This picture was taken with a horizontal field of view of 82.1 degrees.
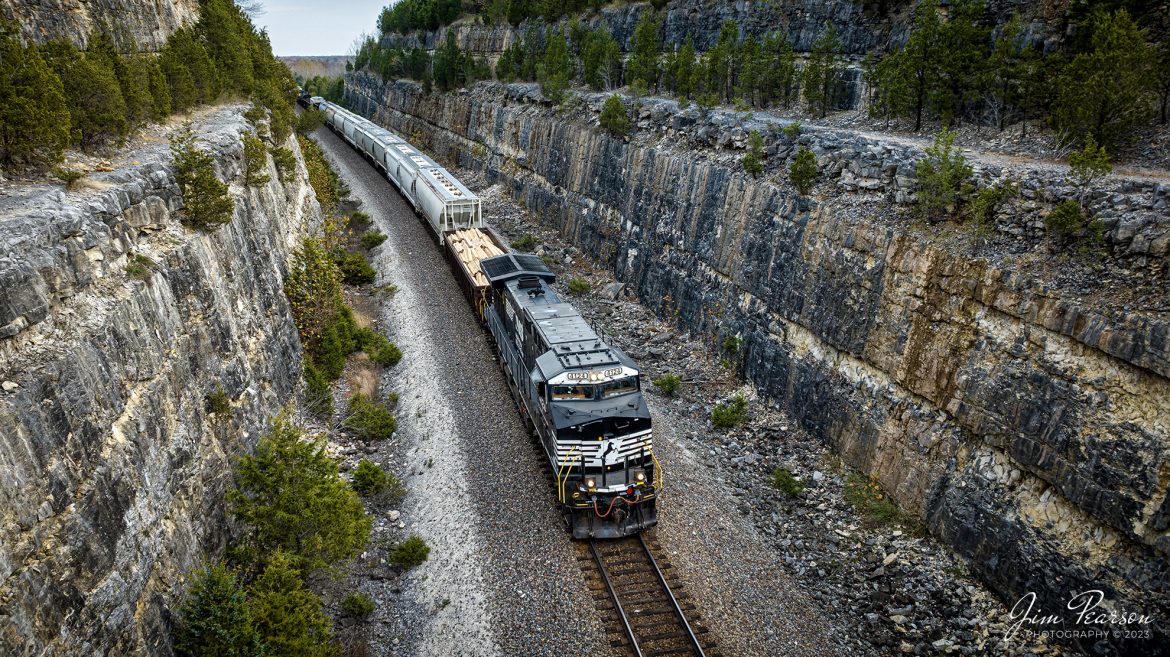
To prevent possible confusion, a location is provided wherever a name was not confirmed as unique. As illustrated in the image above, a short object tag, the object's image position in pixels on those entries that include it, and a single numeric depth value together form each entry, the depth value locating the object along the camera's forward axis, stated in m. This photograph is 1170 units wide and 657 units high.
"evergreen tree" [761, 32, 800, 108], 28.80
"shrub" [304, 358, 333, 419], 20.98
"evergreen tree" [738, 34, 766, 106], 29.44
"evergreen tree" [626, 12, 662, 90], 35.78
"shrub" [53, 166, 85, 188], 12.77
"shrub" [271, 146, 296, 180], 27.92
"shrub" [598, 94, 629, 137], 31.73
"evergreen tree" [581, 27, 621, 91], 39.50
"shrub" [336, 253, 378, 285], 31.51
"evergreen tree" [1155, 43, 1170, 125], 15.73
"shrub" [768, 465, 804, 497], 17.53
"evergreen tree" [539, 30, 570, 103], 39.84
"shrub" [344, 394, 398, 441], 20.47
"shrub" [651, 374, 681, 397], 22.48
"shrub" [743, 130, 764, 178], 22.91
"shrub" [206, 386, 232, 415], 14.25
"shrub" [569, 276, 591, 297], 30.36
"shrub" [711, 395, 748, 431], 20.67
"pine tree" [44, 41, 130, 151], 15.43
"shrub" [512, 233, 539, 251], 35.56
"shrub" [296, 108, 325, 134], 47.20
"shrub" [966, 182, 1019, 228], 14.89
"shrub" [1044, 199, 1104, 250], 13.13
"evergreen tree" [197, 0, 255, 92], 31.81
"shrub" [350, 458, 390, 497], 17.80
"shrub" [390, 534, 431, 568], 15.40
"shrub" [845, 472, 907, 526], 16.12
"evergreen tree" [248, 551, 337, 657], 11.22
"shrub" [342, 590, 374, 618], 13.90
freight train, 15.38
